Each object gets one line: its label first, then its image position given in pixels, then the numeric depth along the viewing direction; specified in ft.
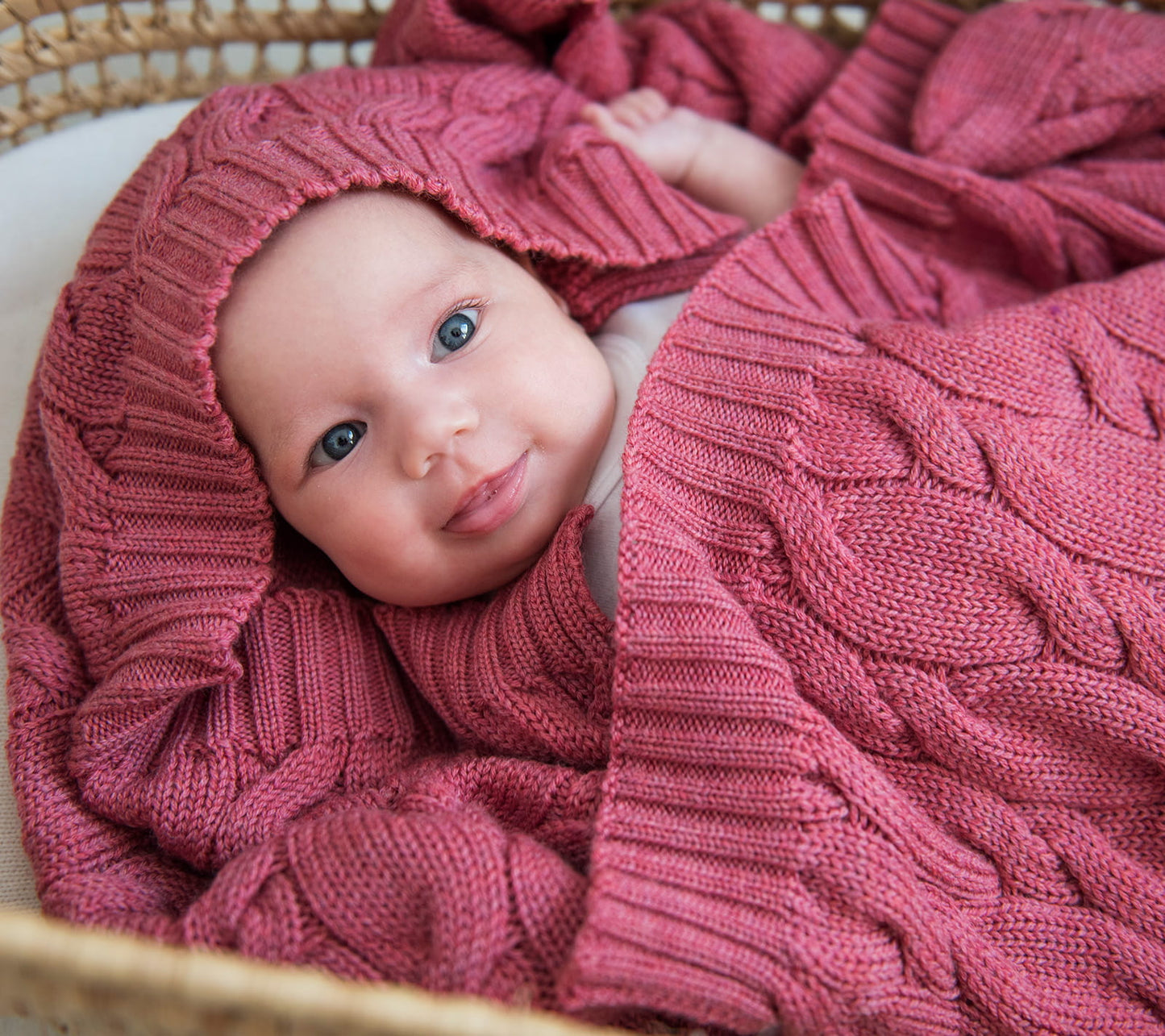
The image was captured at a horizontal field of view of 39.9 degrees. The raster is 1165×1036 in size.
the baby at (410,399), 1.33
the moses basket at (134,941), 0.97
